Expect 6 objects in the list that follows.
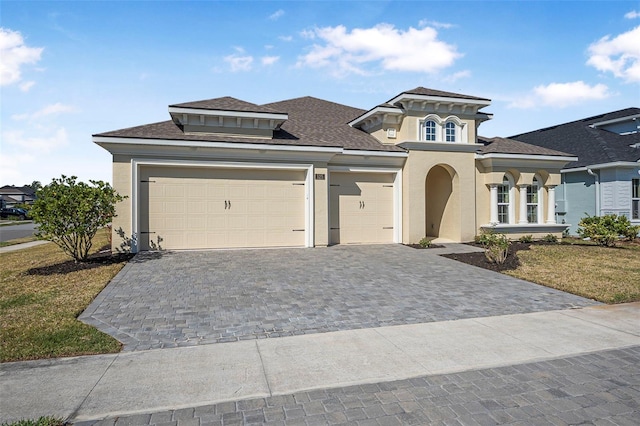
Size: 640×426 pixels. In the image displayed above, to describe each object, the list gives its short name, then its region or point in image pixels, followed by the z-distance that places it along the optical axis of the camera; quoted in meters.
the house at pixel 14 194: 68.56
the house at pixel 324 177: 13.01
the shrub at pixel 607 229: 14.82
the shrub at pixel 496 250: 11.03
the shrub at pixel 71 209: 10.08
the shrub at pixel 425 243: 14.70
